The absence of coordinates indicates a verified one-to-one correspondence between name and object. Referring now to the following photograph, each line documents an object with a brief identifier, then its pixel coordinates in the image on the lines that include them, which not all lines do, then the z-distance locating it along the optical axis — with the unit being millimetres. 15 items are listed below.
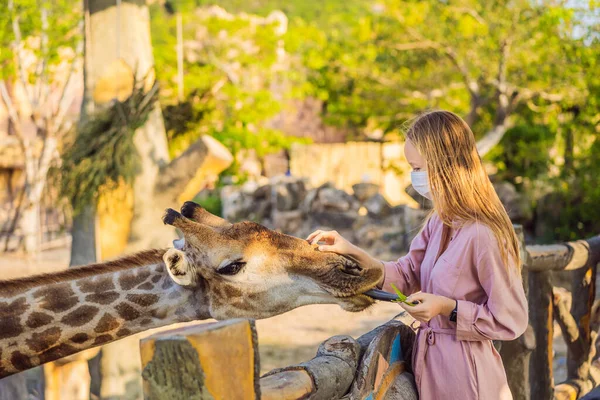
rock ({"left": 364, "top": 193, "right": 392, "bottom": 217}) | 13141
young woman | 2012
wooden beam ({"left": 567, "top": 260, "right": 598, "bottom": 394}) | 3613
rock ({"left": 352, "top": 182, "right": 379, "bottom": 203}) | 13594
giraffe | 2400
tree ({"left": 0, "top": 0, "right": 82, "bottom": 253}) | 11992
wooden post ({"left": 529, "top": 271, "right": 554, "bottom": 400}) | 3291
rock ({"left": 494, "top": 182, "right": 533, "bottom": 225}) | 12516
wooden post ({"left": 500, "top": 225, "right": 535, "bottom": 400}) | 2928
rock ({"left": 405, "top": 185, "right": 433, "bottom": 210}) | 8277
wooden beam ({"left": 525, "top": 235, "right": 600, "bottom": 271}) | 3135
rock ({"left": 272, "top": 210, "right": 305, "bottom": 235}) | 13508
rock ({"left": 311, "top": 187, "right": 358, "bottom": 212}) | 13336
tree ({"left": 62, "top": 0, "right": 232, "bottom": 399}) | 5188
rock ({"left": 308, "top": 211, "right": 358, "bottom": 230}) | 13234
